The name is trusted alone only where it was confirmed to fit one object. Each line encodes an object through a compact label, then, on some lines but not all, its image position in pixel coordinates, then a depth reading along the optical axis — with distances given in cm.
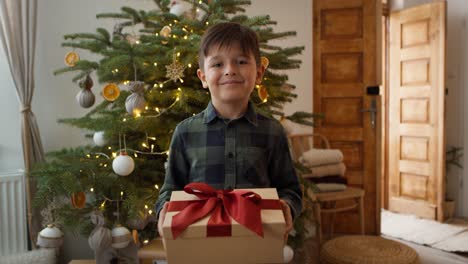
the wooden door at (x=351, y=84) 363
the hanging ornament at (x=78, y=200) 188
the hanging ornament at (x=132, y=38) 217
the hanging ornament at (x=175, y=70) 183
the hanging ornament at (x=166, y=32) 197
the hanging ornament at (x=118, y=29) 220
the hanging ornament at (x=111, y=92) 185
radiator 244
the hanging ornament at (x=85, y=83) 199
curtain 244
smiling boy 109
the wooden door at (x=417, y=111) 405
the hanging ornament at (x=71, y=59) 200
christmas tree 184
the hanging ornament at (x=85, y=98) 197
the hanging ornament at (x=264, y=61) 171
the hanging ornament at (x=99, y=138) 197
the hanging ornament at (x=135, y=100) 182
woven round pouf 253
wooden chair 318
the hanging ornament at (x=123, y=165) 180
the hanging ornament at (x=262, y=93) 184
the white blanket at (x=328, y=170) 321
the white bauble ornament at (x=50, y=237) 198
